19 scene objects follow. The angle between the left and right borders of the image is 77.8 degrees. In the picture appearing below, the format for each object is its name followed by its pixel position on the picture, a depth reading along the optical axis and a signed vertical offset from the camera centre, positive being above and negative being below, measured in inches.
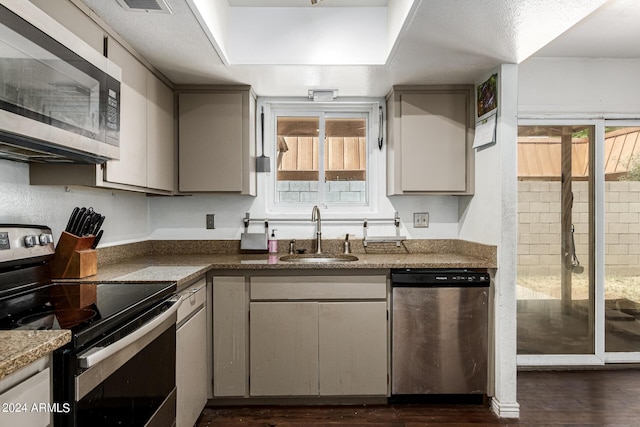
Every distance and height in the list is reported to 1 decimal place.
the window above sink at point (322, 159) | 122.0 +16.6
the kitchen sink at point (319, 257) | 107.2 -12.5
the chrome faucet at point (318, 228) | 113.4 -4.6
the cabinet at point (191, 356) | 73.8 -29.4
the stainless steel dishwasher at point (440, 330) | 93.2 -27.5
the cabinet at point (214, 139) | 105.1 +19.4
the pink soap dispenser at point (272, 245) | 114.7 -9.5
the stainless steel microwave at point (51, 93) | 43.0 +15.3
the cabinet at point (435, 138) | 106.3 +20.2
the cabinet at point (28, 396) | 32.0 -16.0
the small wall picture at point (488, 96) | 93.6 +28.8
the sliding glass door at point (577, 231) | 117.3 -5.2
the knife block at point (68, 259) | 71.6 -8.6
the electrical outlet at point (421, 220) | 117.7 -2.1
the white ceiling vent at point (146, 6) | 63.9 +34.0
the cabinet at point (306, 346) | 93.4 -31.5
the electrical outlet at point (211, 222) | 116.8 -2.9
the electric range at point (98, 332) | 40.8 -14.8
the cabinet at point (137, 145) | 69.7 +14.8
